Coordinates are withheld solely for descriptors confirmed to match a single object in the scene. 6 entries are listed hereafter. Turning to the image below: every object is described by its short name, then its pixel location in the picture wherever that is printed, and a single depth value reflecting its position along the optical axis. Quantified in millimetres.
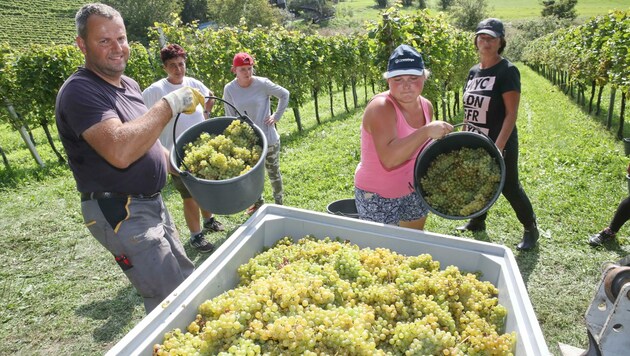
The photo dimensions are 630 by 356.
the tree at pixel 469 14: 57069
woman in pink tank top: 2299
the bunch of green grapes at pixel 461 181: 2248
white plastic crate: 1417
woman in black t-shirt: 3420
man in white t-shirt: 4027
